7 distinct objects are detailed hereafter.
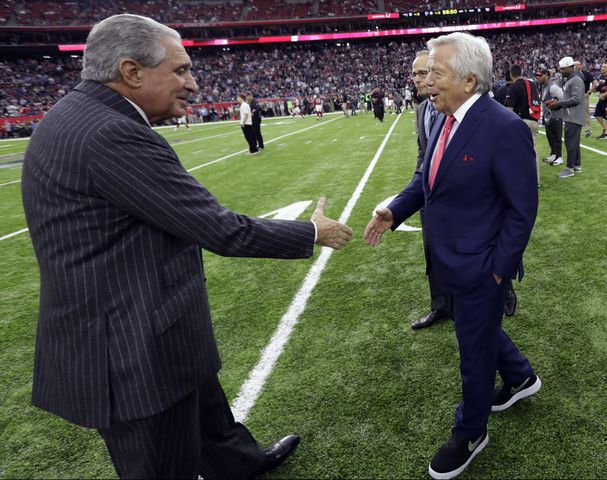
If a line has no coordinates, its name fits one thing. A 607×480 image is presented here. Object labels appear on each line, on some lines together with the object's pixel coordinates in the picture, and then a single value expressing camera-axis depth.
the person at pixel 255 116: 14.95
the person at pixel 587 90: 10.09
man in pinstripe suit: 1.37
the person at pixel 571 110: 7.86
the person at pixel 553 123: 8.61
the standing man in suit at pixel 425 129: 3.66
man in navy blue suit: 1.97
